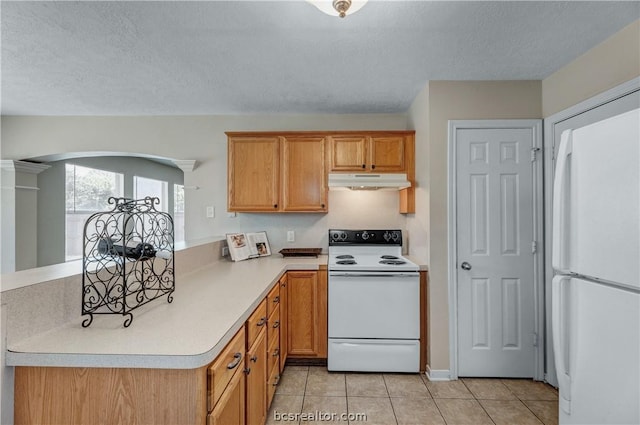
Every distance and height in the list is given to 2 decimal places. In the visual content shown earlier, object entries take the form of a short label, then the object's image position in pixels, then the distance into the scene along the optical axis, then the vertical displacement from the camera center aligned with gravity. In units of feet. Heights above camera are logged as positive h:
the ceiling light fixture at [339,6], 4.35 +2.97
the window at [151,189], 18.07 +1.55
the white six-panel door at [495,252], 8.03 -1.03
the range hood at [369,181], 9.21 +0.96
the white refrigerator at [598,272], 3.45 -0.75
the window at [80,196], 14.05 +0.85
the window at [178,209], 21.44 +0.31
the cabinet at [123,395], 3.25 -1.95
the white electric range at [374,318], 8.25 -2.82
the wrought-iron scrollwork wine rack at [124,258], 4.10 -0.67
